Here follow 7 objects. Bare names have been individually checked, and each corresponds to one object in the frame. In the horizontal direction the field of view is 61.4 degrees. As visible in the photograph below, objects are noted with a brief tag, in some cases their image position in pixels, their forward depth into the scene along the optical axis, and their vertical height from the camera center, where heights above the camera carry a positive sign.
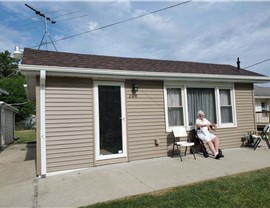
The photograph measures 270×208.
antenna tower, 10.14 +4.01
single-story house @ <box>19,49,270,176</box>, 5.33 +0.29
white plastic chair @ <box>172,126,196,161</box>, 6.44 -0.57
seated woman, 6.35 -0.61
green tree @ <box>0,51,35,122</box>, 29.81 +2.99
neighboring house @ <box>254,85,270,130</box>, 21.38 +1.31
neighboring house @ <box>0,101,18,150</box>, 11.83 -0.32
